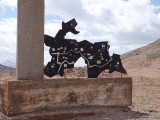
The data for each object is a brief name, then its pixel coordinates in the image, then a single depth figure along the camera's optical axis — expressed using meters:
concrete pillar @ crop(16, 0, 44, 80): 10.96
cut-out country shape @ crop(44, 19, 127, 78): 12.36
